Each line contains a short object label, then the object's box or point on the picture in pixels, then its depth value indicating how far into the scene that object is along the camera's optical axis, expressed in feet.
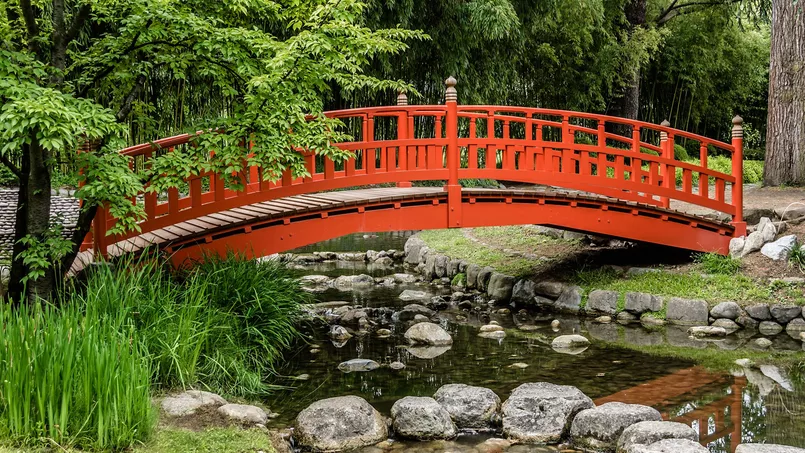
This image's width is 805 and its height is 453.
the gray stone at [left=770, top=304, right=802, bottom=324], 27.32
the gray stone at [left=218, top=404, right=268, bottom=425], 16.83
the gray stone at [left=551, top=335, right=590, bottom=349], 25.84
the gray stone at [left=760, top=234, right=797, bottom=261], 29.91
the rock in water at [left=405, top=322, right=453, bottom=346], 26.32
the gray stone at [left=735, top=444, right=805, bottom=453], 15.33
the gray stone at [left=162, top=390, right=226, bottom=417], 16.58
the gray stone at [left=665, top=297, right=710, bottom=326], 28.25
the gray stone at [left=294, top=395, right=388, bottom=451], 17.07
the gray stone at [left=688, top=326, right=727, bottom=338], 27.02
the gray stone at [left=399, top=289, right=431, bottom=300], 34.17
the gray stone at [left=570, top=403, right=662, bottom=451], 17.16
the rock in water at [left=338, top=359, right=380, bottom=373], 23.11
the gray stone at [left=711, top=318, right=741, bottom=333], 27.58
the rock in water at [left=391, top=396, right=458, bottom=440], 17.66
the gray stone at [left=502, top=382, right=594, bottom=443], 17.76
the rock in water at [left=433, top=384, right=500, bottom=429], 18.42
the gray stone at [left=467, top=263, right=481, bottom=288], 36.09
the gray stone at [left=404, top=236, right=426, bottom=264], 43.23
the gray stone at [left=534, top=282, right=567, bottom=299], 31.99
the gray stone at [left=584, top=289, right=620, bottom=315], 30.12
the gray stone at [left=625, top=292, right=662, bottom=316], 29.30
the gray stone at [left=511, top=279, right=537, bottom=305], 32.58
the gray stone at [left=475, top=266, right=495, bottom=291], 35.22
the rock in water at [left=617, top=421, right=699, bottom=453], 16.17
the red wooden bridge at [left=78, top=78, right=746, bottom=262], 24.82
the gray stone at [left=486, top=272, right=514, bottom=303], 33.50
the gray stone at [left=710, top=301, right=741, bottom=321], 27.81
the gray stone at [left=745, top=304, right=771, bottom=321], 27.61
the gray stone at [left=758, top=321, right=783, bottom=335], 27.20
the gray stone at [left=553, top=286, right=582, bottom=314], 31.12
